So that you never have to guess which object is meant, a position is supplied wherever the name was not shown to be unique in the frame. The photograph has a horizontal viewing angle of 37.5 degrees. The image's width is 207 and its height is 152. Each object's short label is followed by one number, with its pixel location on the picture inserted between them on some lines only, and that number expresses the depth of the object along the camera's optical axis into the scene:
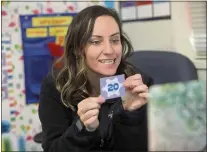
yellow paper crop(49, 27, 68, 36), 1.80
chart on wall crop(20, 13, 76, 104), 1.77
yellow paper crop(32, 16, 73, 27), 1.77
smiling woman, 0.91
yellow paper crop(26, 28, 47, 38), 1.76
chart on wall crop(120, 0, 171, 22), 1.64
